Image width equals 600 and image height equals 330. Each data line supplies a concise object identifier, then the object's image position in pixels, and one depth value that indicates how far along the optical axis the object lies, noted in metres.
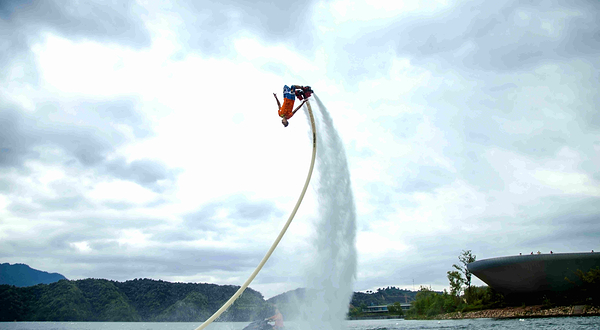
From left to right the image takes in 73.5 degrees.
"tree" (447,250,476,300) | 109.12
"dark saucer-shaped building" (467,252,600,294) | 78.44
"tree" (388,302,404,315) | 167.88
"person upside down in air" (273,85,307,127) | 21.69
